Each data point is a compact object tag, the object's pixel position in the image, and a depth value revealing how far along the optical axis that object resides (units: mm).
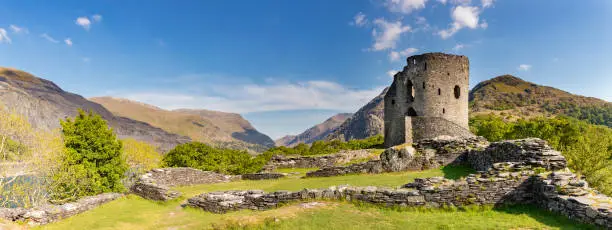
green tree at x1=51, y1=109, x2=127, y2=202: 27500
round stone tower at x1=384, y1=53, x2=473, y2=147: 34188
